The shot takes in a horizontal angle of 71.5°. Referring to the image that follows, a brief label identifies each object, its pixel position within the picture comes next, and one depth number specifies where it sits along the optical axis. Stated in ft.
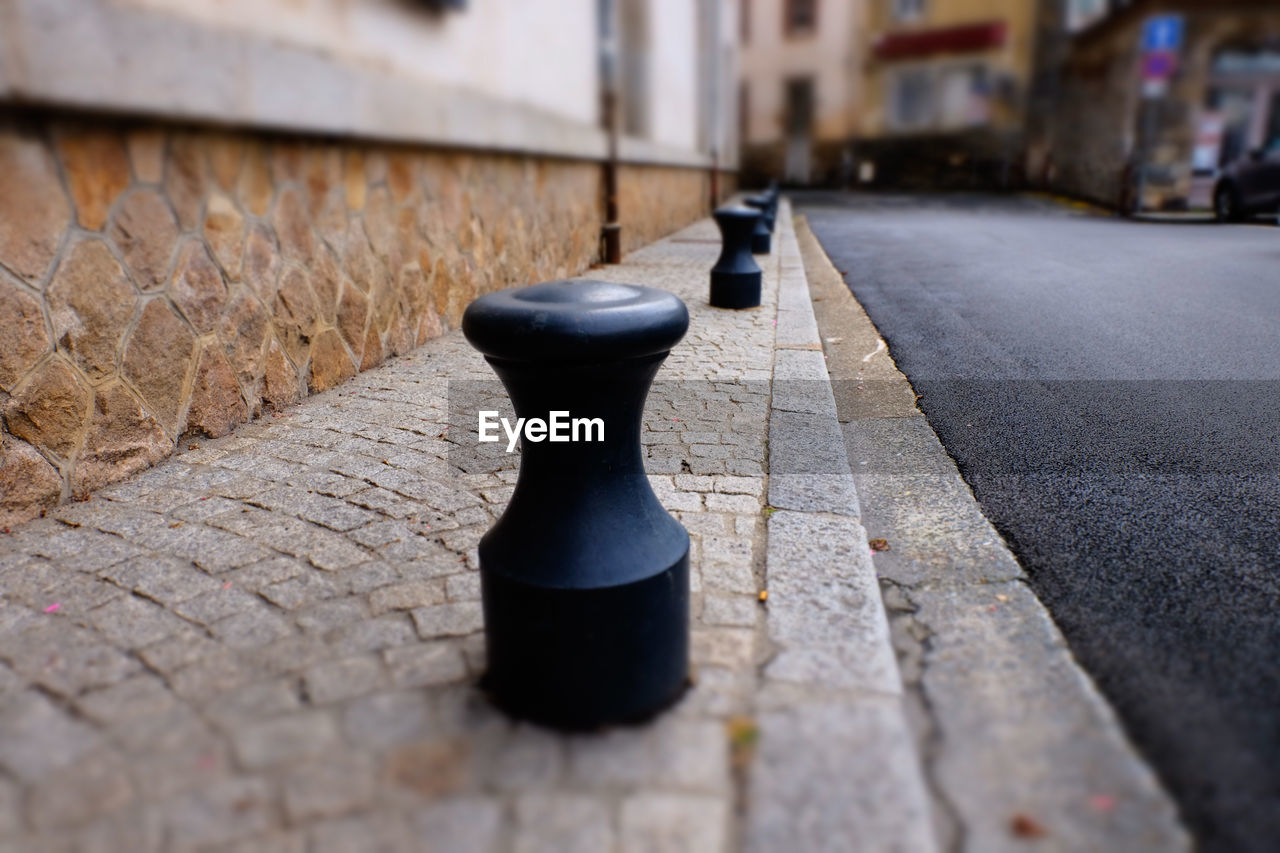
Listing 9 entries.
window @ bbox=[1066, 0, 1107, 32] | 97.35
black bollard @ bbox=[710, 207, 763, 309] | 21.63
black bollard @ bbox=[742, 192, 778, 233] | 40.82
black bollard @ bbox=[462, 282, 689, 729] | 5.59
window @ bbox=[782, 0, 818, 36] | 119.85
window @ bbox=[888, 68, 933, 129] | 116.98
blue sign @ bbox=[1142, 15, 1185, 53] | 65.87
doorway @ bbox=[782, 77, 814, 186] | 122.31
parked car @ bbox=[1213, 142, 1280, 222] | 48.03
